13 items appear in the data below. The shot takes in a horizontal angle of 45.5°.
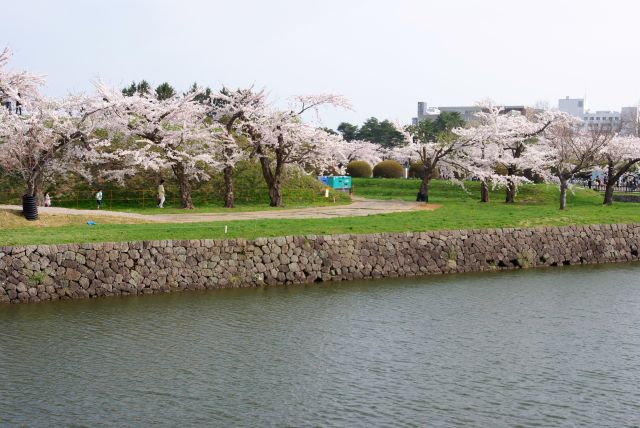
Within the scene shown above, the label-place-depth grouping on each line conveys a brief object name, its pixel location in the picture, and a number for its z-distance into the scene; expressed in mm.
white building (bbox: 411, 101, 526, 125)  180075
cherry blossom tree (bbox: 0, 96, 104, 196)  39312
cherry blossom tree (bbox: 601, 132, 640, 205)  57531
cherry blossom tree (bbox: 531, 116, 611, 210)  51656
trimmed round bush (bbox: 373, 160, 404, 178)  81562
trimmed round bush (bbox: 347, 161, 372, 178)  84625
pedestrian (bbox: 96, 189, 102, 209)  46422
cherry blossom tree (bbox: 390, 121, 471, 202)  56250
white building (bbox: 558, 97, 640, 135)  121225
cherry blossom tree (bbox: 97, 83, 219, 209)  46344
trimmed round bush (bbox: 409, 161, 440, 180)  76438
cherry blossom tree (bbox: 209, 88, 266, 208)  49188
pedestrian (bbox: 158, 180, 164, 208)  47375
